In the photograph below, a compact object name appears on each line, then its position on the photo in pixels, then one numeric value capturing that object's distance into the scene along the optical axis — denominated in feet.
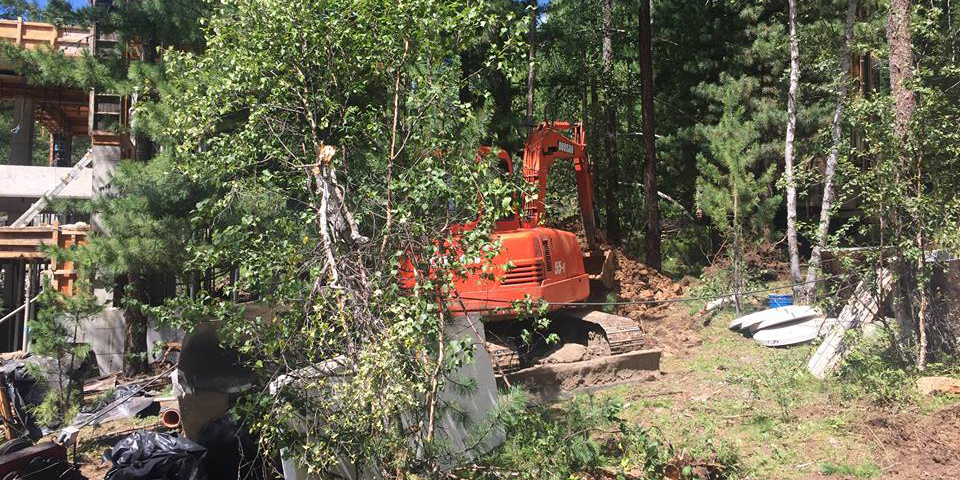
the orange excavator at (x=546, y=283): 26.99
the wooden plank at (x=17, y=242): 46.01
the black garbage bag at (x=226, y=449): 18.78
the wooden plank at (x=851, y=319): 26.18
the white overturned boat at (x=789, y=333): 33.47
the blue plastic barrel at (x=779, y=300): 41.27
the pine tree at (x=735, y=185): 43.98
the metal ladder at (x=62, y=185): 45.41
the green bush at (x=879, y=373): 22.96
